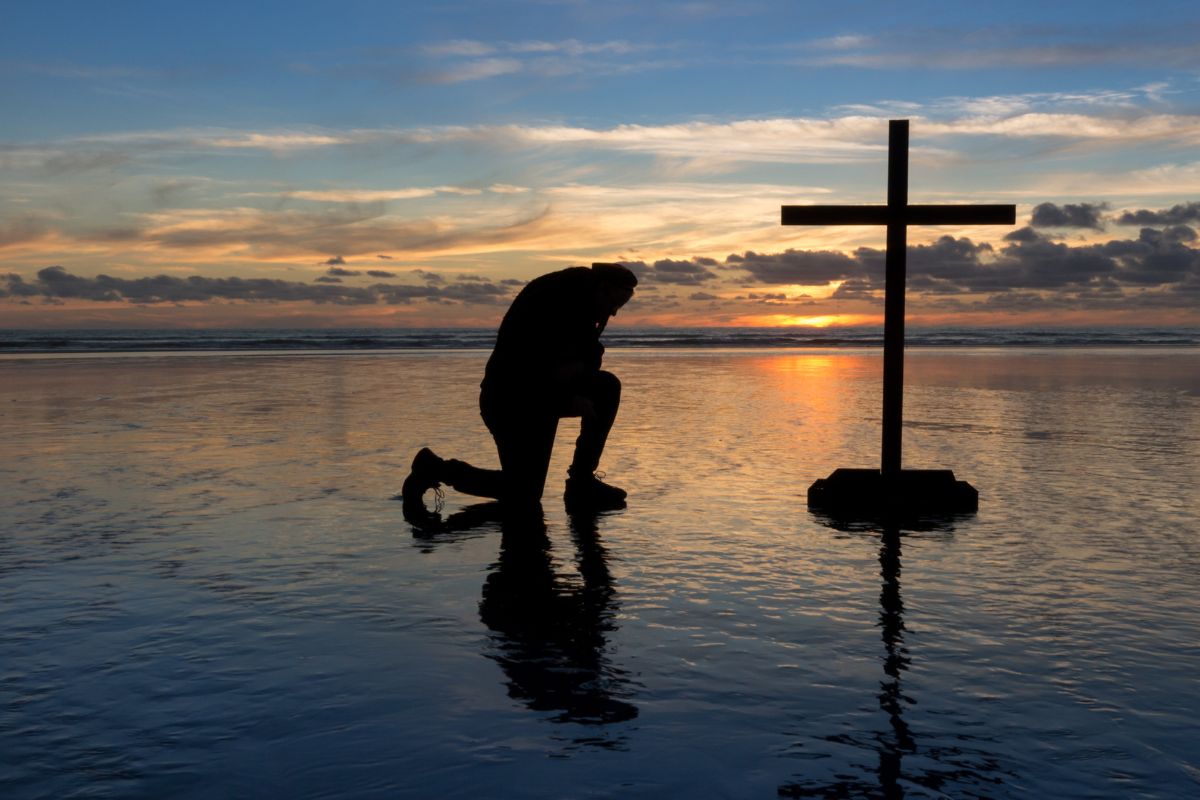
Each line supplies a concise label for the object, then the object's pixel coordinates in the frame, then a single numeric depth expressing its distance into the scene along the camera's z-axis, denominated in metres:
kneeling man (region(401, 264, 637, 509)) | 7.98
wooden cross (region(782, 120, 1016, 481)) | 8.54
